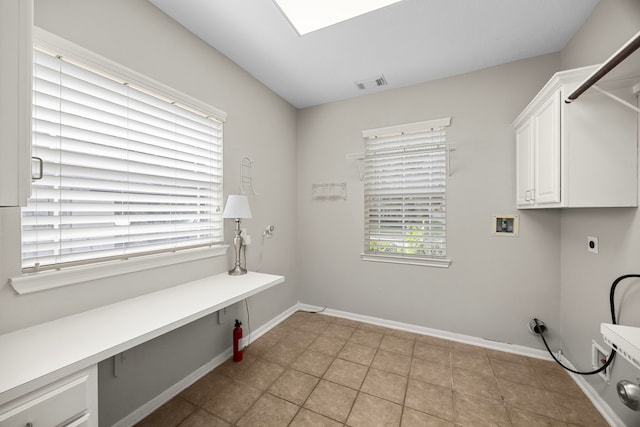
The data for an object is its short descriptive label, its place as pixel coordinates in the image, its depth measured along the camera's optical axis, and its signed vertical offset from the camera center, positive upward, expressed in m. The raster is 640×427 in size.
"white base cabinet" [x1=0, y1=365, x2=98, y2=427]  0.76 -0.65
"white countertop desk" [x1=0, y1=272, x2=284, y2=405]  0.82 -0.54
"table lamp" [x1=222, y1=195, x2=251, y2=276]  1.99 +0.01
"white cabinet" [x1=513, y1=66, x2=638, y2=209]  1.40 +0.41
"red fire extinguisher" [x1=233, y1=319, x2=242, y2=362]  2.15 -1.14
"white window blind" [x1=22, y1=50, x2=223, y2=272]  1.21 +0.25
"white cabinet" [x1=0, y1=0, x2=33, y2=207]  0.72 +0.34
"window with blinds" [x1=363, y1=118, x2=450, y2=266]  2.57 +0.23
